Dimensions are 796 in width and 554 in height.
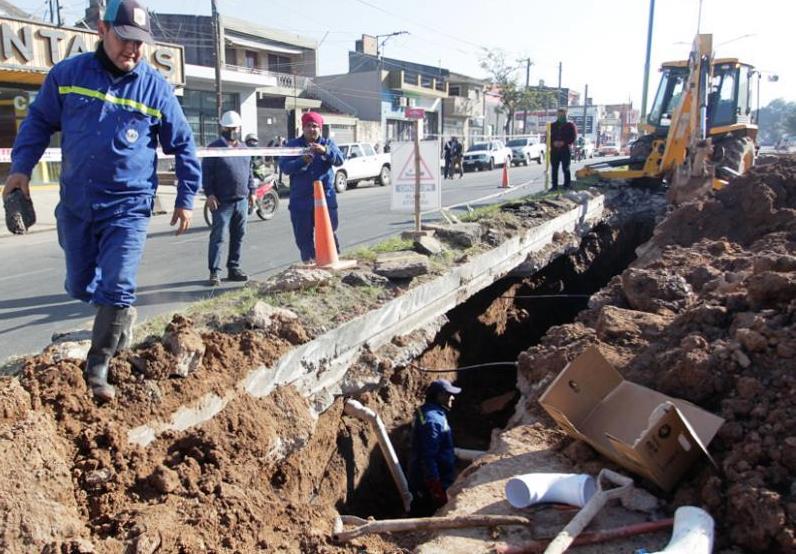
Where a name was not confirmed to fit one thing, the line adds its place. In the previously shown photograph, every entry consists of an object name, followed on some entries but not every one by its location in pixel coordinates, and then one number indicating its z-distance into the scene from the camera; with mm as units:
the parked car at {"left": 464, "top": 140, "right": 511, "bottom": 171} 31359
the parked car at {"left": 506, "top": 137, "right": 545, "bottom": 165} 36156
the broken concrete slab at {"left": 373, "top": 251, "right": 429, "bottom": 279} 5891
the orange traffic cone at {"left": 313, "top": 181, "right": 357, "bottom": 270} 6148
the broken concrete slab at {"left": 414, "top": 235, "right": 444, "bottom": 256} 6703
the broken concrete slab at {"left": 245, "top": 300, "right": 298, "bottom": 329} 4398
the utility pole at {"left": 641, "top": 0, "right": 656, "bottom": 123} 26050
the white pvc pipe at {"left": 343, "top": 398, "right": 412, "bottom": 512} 4797
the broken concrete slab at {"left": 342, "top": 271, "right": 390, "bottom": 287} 5594
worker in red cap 6845
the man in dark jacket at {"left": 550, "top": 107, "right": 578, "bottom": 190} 13133
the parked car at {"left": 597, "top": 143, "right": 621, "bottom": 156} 50700
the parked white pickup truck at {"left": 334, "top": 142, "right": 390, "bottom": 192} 21922
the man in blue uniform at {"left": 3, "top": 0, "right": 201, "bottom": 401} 3289
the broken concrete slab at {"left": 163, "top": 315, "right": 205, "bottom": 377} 3619
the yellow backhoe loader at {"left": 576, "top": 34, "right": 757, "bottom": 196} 11312
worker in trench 4934
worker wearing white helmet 7422
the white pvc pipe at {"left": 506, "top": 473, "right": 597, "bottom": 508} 3273
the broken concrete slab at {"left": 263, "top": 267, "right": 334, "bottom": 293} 5352
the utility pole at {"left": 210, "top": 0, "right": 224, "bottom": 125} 21969
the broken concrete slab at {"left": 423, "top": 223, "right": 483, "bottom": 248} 7266
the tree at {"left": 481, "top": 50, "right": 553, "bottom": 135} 54312
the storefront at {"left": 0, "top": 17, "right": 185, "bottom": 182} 16422
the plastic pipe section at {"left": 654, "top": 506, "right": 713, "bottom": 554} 2828
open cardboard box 3225
